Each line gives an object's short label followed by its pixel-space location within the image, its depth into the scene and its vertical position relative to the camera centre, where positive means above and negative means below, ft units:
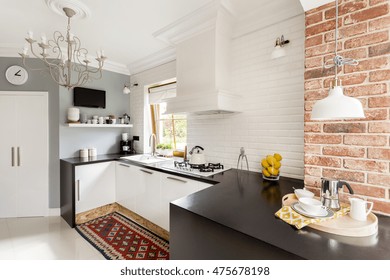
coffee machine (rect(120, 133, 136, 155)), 11.71 -0.57
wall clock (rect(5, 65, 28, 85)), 9.05 +2.99
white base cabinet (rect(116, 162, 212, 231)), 6.62 -2.17
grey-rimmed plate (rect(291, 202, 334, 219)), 3.10 -1.28
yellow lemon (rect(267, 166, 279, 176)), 5.78 -1.04
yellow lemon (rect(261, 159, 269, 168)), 5.87 -0.83
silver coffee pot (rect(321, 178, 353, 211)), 3.45 -1.05
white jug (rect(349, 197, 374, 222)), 3.07 -1.21
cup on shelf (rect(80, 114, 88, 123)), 10.28 +1.03
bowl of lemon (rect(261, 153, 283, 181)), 5.77 -0.92
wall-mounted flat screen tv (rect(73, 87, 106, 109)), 9.96 +2.17
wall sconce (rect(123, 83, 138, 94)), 11.50 +2.91
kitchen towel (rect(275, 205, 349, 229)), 2.96 -1.32
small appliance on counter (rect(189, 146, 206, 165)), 7.16 -0.84
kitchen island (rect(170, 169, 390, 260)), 2.45 -1.44
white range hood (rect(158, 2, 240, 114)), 6.36 +2.72
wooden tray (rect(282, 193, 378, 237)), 2.75 -1.35
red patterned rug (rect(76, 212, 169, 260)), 6.54 -4.04
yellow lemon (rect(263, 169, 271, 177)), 5.86 -1.12
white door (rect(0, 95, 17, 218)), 9.09 -1.07
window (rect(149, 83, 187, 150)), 10.59 +0.92
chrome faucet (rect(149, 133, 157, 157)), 10.37 -0.46
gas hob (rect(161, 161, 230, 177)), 6.52 -1.18
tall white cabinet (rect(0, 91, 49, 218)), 9.16 -0.86
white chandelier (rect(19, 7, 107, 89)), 5.11 +3.50
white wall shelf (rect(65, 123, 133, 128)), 9.35 +0.64
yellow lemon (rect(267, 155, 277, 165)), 5.77 -0.71
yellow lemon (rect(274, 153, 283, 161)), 5.80 -0.62
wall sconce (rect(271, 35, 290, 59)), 5.67 +2.56
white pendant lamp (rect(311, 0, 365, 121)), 2.68 +0.44
